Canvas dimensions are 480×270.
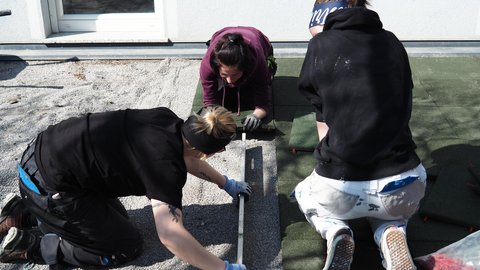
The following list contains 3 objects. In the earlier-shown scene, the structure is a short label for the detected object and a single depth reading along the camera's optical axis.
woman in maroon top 3.52
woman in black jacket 2.35
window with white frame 5.98
